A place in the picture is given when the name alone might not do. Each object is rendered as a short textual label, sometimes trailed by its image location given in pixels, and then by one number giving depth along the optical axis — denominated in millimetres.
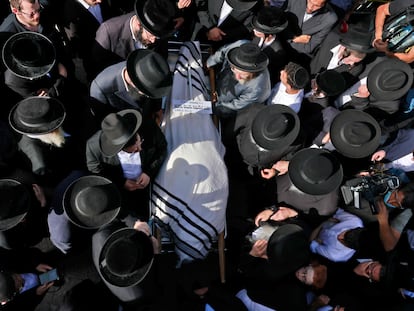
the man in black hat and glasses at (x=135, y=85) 3240
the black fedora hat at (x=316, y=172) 3314
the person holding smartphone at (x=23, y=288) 2963
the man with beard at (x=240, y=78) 3676
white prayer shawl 3359
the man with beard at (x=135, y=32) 3643
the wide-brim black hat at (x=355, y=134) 3592
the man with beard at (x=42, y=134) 3115
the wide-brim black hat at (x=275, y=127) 3494
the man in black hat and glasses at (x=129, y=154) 3029
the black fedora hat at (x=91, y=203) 2818
